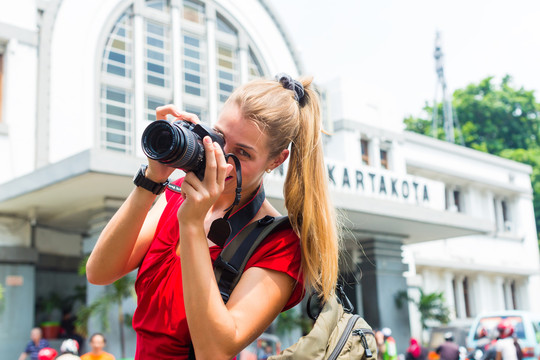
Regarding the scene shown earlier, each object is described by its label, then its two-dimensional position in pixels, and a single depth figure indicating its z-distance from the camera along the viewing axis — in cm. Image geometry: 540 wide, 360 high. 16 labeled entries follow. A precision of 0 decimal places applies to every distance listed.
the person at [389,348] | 1131
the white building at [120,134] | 1173
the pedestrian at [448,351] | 966
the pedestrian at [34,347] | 976
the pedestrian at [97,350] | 716
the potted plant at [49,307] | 1334
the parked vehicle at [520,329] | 1149
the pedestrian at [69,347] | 708
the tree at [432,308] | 1606
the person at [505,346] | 905
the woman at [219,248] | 147
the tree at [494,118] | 3472
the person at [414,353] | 1105
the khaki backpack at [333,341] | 165
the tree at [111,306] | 1041
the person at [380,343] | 1191
